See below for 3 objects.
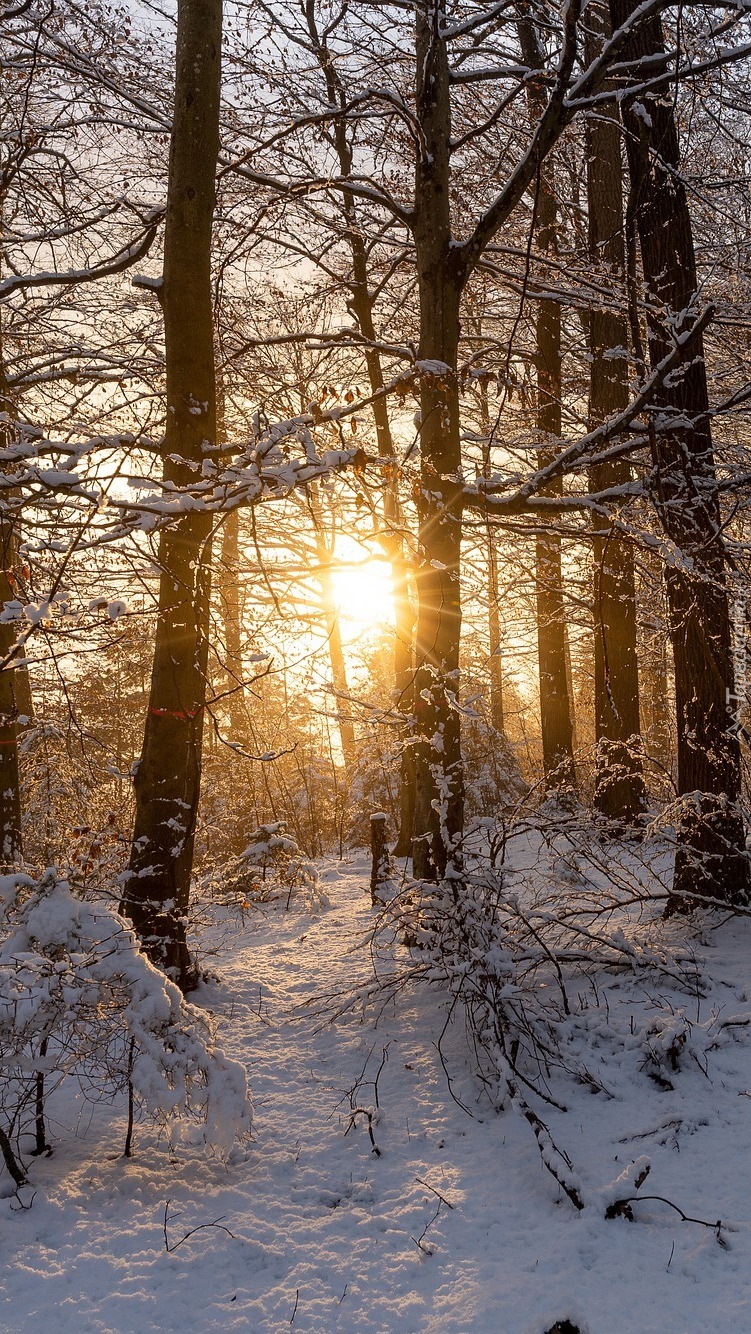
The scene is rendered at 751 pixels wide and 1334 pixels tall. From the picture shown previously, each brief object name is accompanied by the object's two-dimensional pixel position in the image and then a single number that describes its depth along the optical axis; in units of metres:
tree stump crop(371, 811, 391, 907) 7.87
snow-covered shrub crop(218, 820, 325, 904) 5.25
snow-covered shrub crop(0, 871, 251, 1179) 3.05
